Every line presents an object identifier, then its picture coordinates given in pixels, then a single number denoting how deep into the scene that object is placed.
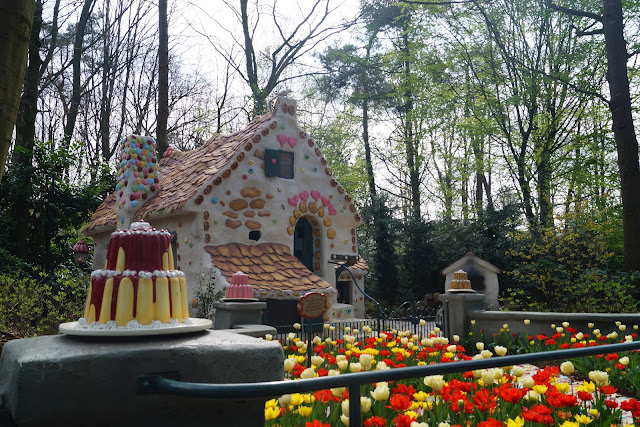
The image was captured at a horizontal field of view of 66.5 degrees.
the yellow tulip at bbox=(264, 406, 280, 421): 2.81
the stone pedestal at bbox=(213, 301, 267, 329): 7.33
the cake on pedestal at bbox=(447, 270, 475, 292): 9.64
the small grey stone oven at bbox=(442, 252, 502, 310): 15.66
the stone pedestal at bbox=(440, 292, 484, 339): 9.27
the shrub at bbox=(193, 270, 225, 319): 9.80
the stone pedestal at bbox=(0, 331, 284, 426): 1.60
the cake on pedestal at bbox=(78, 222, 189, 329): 2.13
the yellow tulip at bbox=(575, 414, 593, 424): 2.78
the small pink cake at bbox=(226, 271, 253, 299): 7.84
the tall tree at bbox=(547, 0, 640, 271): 11.78
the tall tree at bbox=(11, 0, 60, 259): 14.01
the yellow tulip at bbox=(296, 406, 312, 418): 3.06
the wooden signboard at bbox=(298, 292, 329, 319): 5.57
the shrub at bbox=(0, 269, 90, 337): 7.82
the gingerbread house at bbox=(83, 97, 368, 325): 10.48
